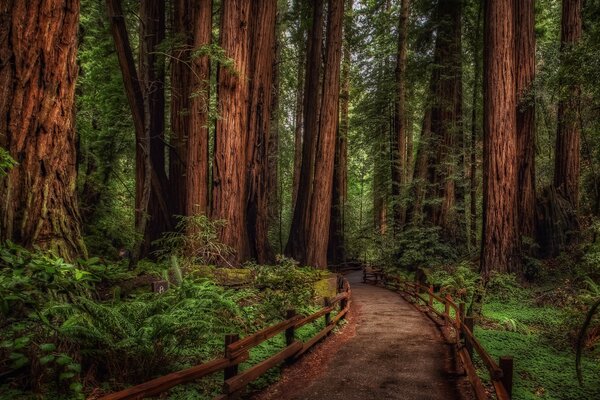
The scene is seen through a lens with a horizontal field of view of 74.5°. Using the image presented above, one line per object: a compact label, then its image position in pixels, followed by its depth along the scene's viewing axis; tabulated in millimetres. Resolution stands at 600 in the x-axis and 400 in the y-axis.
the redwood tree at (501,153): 12016
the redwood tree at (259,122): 11899
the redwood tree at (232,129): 10141
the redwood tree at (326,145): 14039
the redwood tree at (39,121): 4961
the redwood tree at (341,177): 23312
